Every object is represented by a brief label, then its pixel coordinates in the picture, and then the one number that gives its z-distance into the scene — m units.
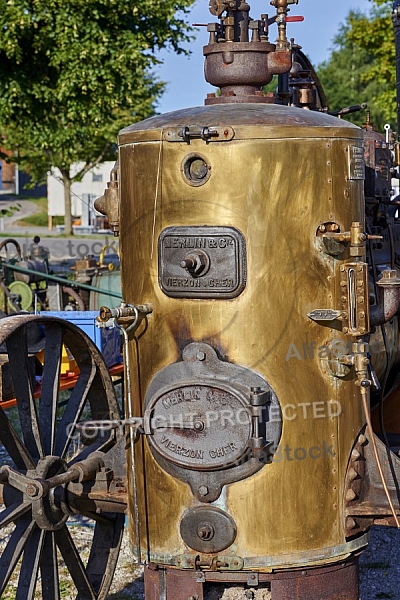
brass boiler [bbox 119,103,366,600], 6.50
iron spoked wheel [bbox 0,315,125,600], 7.42
